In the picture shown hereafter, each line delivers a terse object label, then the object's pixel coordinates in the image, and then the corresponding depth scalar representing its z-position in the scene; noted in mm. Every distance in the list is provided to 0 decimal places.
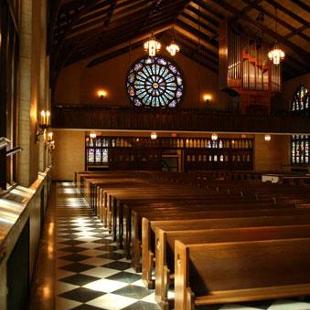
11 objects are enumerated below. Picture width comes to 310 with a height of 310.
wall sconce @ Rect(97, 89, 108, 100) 21562
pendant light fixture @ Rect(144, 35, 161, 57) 10965
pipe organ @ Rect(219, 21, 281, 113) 17391
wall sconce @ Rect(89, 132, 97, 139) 19608
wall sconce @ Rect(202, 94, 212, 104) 22953
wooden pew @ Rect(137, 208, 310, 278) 4582
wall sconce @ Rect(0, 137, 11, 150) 2144
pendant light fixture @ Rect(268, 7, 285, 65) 11805
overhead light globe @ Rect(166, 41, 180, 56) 13062
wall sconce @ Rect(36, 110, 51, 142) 6383
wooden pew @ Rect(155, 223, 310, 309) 3857
